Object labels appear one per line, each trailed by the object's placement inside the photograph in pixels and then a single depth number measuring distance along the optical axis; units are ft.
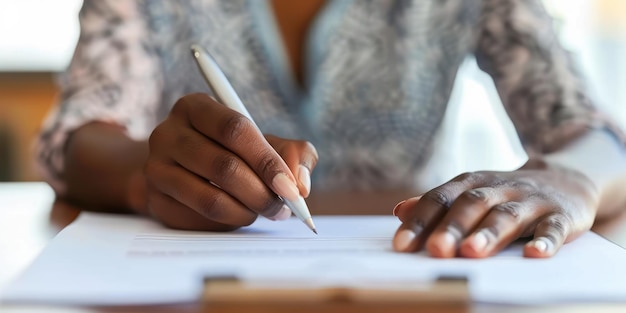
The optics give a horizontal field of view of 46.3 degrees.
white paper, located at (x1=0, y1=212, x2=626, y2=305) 1.08
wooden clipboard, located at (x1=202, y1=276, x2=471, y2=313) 1.02
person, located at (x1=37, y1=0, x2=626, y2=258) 1.49
